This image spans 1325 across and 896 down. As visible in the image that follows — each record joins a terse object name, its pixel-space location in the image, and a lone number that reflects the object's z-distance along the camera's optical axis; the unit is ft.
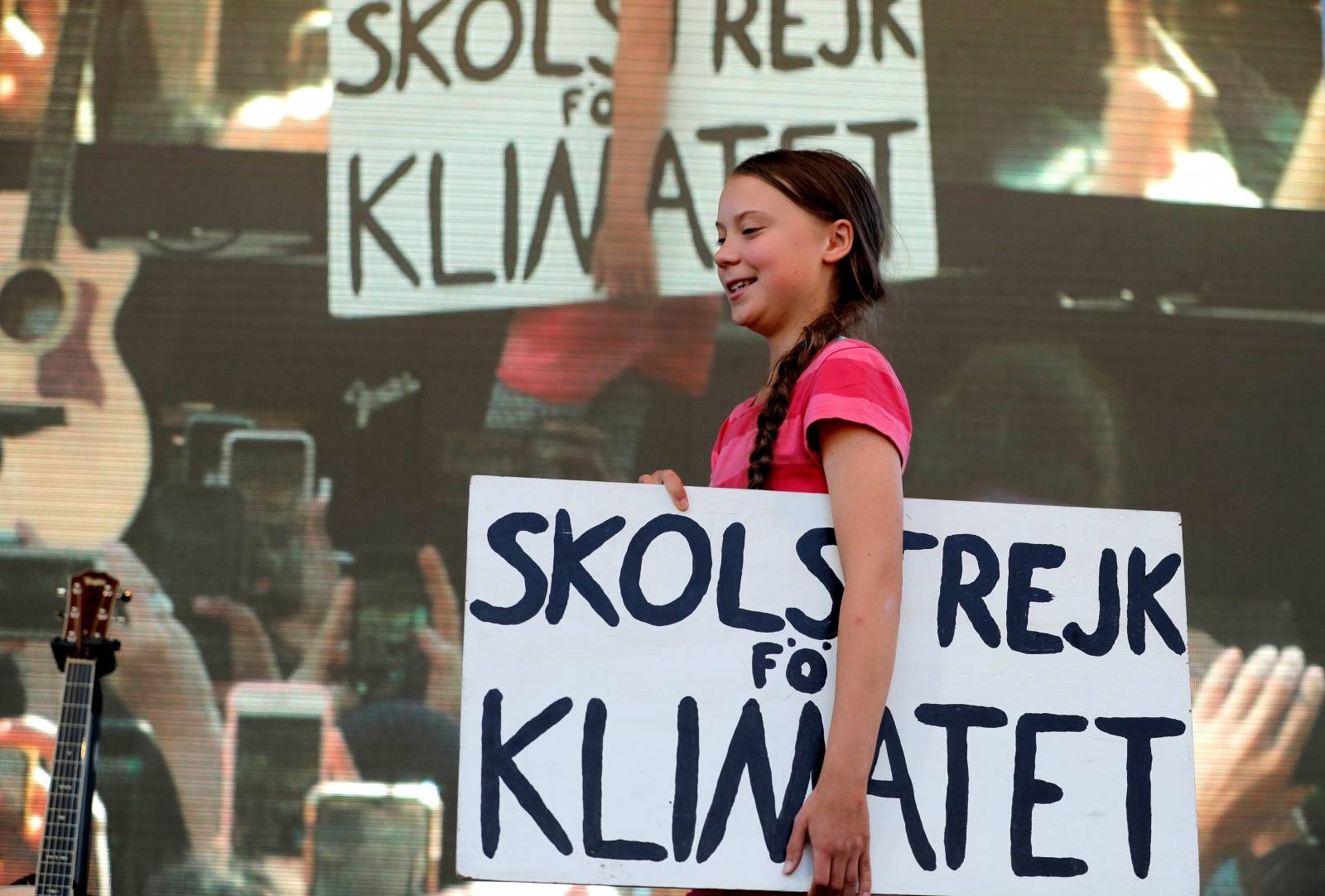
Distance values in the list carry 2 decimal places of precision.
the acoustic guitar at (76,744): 33.68
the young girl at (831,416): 27.74
